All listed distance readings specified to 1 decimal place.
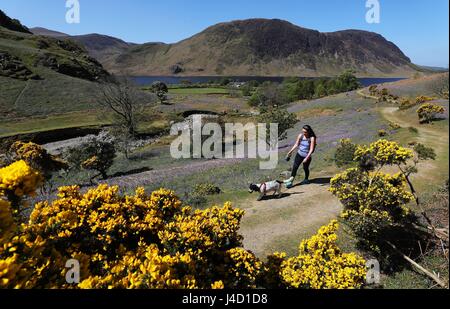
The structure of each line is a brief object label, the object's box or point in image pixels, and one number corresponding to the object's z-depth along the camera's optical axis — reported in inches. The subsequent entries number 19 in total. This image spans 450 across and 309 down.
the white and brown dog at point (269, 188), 618.8
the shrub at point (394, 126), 1280.3
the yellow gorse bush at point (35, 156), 966.4
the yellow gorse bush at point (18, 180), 188.9
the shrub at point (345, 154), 777.3
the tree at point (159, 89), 4640.8
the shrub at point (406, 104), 1818.8
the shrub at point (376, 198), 383.9
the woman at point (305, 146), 582.8
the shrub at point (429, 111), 1333.7
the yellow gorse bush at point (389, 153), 395.9
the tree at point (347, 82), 4608.8
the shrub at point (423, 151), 577.0
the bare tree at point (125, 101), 2267.6
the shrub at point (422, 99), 1807.2
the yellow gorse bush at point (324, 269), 280.2
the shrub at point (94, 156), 1293.1
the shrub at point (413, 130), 1114.6
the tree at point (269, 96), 4389.8
